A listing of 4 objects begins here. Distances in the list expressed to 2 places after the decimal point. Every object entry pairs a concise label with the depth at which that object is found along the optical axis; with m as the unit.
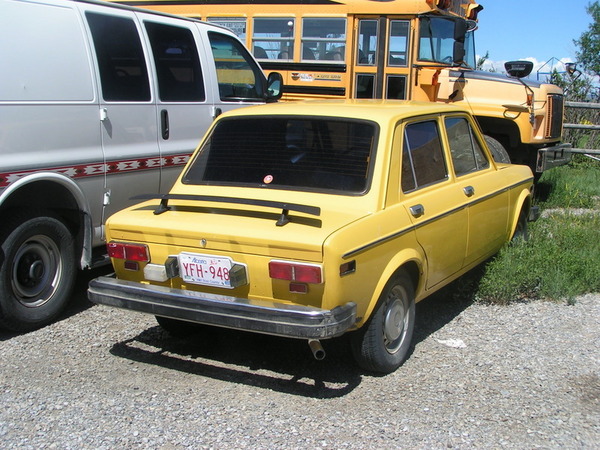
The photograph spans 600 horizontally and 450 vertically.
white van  4.87
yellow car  3.83
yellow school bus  9.24
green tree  38.09
